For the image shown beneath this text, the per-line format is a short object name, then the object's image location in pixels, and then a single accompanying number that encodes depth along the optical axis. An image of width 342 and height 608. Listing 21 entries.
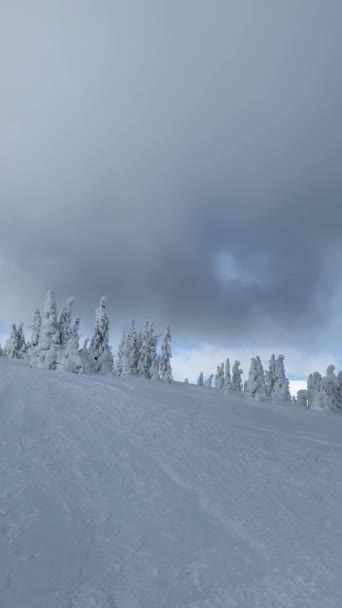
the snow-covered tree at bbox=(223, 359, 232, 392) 116.50
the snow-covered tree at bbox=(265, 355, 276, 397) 96.01
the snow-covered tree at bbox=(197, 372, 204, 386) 132.70
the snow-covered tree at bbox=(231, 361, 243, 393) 119.59
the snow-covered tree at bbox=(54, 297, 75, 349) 50.98
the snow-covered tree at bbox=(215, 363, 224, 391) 117.50
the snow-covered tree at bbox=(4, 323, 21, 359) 73.44
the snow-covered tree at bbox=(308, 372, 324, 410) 64.38
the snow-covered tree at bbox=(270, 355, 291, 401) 92.25
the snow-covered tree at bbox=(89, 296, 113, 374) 51.19
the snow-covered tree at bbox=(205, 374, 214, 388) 142.24
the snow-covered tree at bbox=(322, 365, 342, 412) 63.31
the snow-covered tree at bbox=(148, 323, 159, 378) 70.12
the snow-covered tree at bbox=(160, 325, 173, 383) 70.31
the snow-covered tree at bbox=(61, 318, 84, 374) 43.19
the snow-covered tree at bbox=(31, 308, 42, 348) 53.72
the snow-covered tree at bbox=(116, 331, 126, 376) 77.31
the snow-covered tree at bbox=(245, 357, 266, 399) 72.25
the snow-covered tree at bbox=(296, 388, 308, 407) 93.56
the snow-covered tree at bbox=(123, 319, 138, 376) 71.31
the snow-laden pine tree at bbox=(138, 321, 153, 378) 69.88
